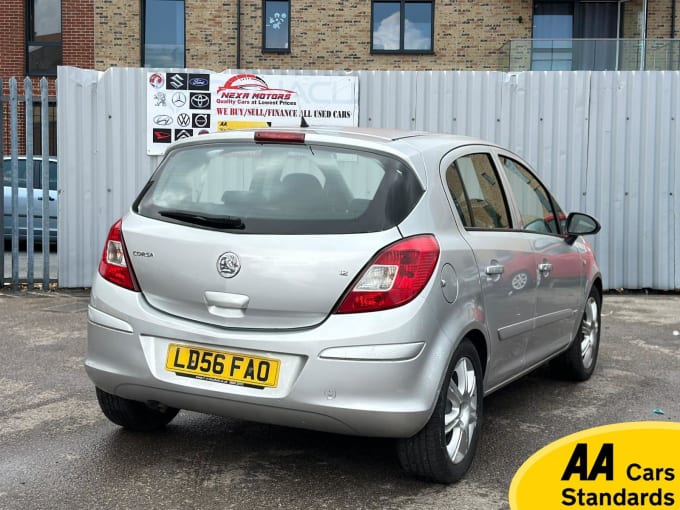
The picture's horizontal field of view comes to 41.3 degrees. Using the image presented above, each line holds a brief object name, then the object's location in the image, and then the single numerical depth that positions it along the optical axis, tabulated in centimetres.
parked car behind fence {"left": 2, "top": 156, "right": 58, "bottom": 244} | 1193
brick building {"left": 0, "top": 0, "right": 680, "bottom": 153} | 2222
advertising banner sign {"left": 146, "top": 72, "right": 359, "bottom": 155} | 1030
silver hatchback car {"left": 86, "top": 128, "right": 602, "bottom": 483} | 372
